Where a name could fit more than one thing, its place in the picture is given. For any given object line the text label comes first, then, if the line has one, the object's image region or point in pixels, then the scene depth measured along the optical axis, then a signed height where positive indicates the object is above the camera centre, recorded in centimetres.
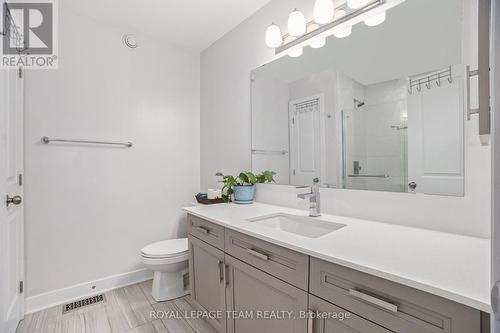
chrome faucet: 148 -23
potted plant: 196 -15
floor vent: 190 -113
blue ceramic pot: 196 -23
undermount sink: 136 -36
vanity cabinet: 67 -48
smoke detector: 228 +120
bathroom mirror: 109 +33
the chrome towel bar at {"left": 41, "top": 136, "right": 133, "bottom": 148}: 191 +21
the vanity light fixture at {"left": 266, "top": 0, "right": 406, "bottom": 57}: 134 +89
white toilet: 190 -82
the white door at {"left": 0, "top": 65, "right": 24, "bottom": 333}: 136 -21
